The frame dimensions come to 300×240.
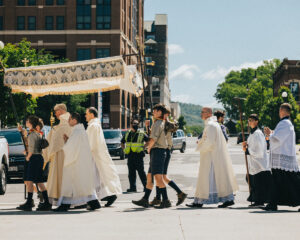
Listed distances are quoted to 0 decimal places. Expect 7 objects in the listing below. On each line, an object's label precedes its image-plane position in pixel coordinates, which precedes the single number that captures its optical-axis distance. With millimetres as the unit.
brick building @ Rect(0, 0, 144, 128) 67938
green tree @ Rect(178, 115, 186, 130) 193438
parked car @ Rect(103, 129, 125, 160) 31359
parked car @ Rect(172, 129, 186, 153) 40594
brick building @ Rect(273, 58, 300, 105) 88875
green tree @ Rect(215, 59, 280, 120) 116812
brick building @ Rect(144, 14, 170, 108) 131250
